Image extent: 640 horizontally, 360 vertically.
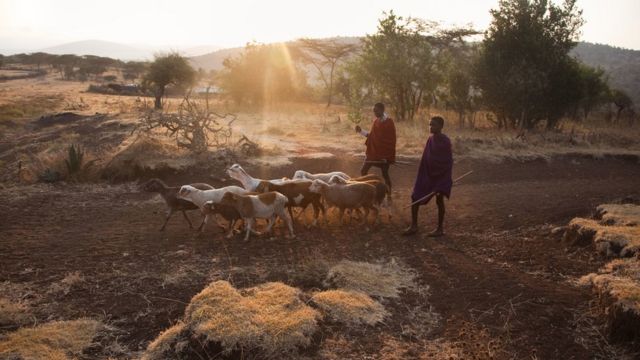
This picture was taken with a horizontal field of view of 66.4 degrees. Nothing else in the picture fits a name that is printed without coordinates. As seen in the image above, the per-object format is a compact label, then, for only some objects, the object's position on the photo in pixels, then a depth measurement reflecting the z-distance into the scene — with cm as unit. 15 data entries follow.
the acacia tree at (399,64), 2131
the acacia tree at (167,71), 2845
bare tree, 1324
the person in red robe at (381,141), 923
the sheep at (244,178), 901
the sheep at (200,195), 830
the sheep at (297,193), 859
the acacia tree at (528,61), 1906
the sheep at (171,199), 845
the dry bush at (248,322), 480
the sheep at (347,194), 834
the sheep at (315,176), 962
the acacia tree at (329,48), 3334
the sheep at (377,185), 863
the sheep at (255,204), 785
